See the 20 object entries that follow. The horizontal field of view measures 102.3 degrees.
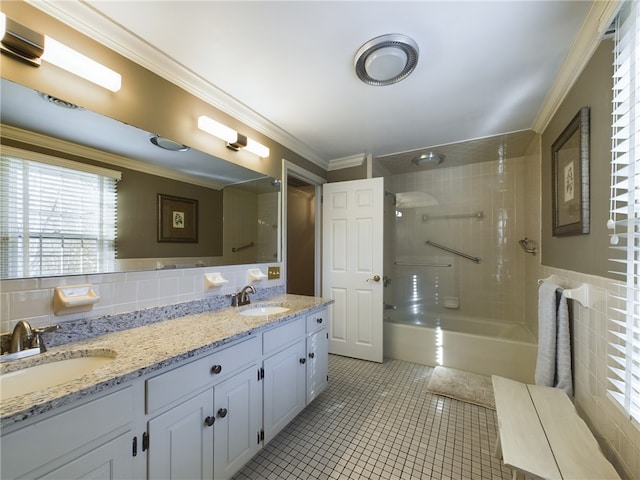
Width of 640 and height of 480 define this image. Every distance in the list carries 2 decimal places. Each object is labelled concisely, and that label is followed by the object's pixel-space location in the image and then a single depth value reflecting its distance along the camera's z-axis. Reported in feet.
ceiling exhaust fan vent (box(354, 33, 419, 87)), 4.50
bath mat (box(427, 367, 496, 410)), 6.98
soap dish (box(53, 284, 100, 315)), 3.68
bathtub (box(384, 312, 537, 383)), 7.91
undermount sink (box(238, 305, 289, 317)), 6.12
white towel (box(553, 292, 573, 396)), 4.93
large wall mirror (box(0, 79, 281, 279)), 3.68
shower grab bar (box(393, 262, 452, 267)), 11.51
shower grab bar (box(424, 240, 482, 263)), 10.92
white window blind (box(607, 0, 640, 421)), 2.94
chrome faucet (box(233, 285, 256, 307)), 6.39
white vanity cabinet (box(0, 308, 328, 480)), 2.45
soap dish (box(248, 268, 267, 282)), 6.95
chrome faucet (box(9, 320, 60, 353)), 3.18
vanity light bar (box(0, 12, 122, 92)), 3.36
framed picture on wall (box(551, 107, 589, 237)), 4.53
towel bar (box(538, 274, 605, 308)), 4.10
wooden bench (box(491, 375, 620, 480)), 3.12
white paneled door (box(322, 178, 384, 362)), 9.37
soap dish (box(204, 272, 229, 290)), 5.82
